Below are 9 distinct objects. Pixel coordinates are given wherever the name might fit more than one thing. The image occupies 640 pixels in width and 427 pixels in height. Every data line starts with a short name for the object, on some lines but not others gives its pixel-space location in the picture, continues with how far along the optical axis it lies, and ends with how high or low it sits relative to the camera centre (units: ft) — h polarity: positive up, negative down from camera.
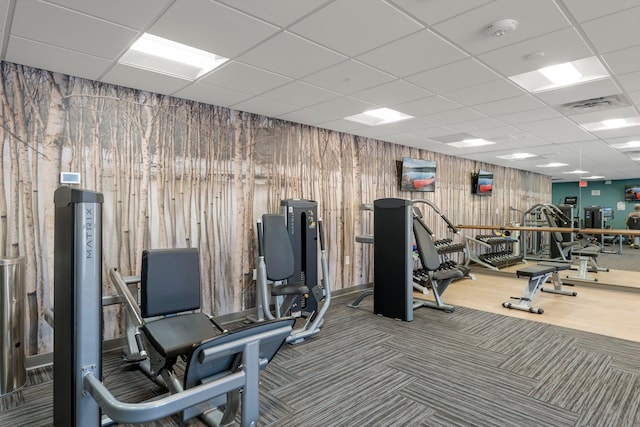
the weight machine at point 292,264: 12.22 -2.11
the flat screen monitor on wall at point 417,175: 21.80 +2.09
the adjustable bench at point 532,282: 15.39 -3.23
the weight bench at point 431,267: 14.75 -2.38
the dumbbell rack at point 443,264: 18.95 -3.34
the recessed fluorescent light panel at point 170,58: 9.51 +4.19
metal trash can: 8.64 -2.97
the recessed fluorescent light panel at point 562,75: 10.40 +4.19
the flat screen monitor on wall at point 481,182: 27.78 +2.08
